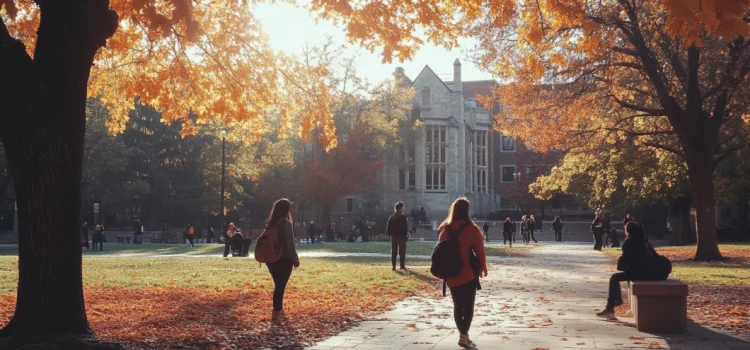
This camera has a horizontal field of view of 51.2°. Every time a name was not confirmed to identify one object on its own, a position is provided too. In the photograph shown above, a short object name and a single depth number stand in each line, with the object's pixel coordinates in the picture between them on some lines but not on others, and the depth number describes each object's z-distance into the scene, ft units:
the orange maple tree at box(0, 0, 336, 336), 25.71
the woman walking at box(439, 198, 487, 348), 29.58
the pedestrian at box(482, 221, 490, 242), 168.76
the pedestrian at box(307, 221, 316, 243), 158.20
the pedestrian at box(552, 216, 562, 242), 166.61
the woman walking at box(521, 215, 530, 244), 155.33
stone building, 232.94
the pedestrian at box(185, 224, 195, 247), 148.68
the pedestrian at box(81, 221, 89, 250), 135.36
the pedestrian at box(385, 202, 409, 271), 64.28
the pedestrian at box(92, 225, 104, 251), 132.05
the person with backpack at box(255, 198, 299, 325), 36.60
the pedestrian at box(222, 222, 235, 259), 94.75
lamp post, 140.39
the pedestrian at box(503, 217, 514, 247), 135.74
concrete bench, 31.86
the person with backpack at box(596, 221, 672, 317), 34.65
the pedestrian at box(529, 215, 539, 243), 157.28
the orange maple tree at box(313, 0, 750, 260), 75.66
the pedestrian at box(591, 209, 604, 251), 114.93
